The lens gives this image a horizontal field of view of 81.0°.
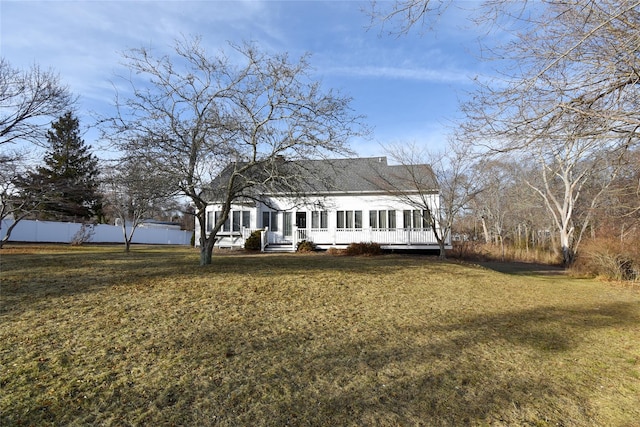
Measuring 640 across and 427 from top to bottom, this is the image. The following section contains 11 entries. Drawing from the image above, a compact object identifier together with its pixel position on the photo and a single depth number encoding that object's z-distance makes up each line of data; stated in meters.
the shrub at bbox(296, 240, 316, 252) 20.58
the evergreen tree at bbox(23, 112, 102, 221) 30.15
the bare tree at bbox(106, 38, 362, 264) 9.55
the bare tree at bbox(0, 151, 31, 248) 14.59
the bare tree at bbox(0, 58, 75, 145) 13.72
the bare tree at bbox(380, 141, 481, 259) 17.92
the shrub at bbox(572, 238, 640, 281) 14.49
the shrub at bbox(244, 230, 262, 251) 20.70
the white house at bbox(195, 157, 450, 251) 21.27
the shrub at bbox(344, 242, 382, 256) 18.12
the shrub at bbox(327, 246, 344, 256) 18.28
